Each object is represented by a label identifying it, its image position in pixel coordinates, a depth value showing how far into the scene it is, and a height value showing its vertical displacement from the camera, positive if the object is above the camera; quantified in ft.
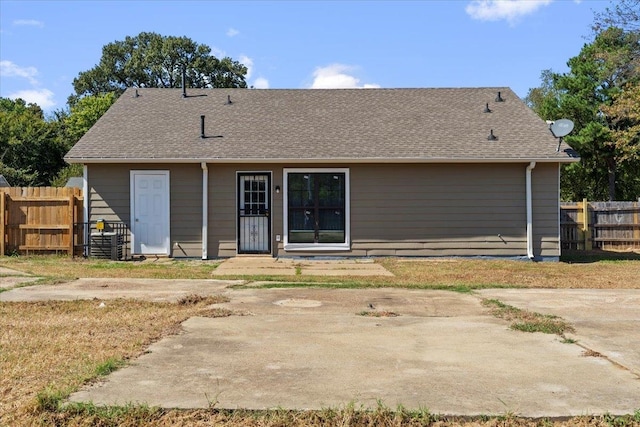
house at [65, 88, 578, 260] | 43.57 +1.85
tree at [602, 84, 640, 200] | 69.00 +11.88
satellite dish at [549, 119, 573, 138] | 42.96 +7.17
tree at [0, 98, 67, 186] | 94.43 +12.74
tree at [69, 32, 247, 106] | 141.28 +38.85
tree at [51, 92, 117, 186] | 122.21 +24.57
